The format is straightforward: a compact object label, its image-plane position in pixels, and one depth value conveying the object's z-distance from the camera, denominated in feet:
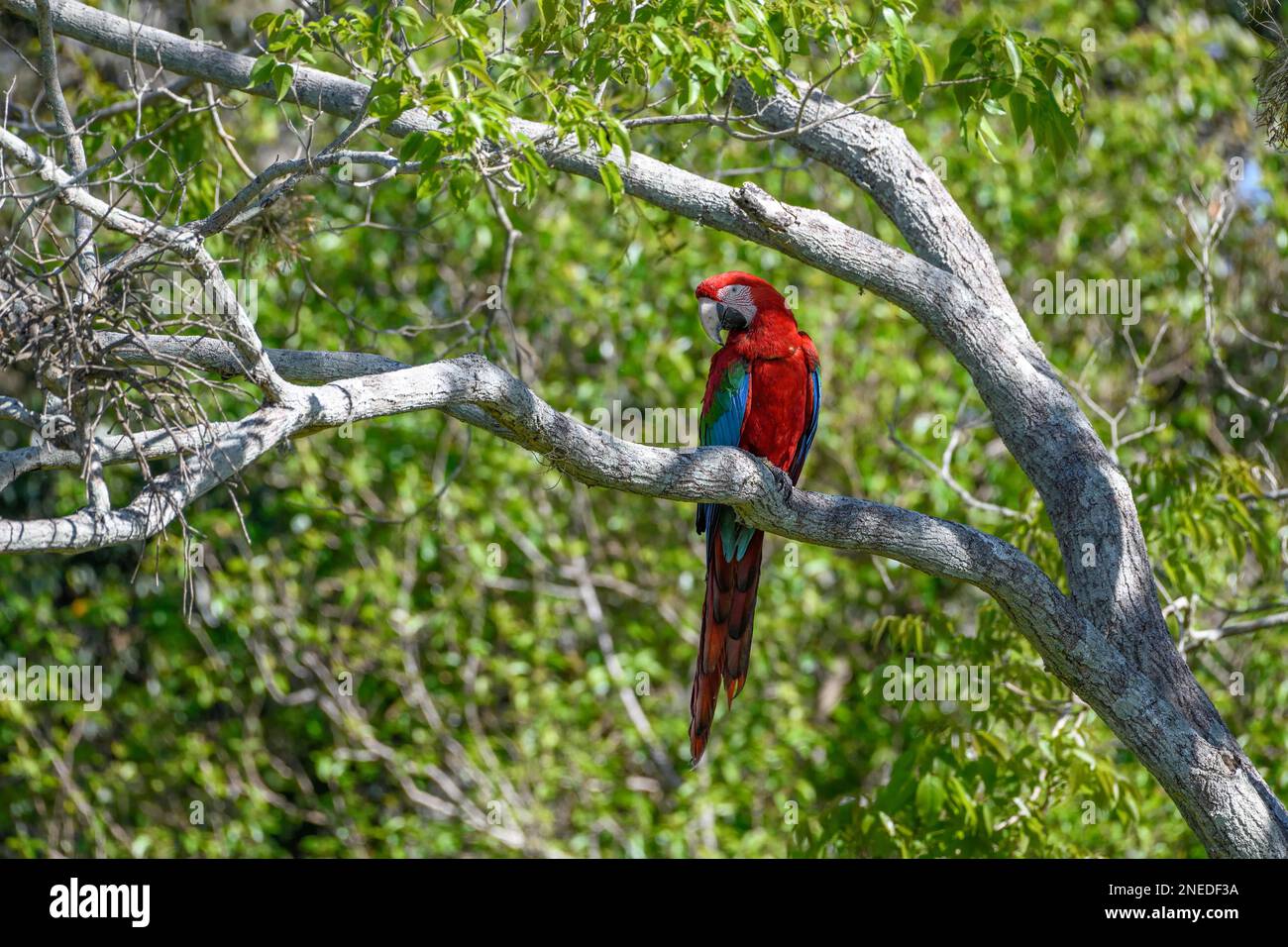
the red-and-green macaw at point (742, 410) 25.03
